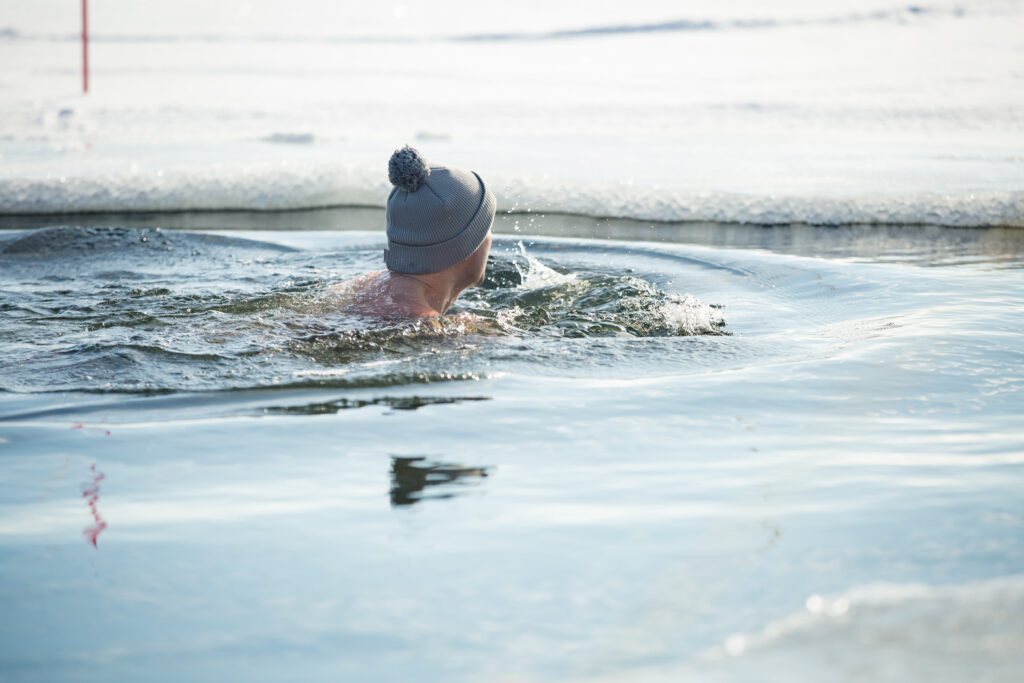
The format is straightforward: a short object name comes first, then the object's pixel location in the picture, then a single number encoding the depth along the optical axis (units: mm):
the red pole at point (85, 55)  11484
